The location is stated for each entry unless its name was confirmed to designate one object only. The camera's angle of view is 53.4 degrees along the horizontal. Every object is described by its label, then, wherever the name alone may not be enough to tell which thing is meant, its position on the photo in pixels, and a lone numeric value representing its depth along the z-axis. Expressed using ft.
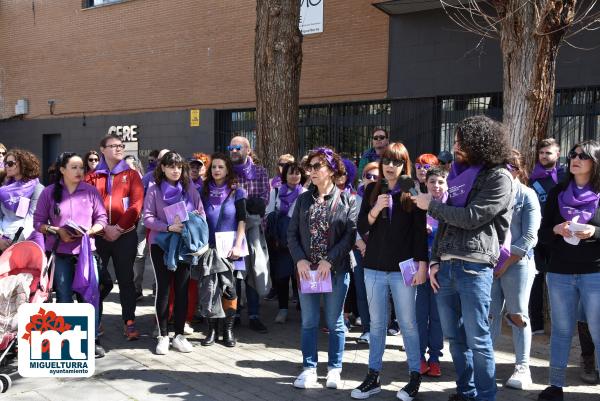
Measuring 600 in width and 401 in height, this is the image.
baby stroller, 15.46
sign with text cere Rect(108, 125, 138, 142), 54.75
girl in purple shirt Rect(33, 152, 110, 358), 18.03
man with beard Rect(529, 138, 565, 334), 20.07
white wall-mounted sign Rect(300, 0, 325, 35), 42.88
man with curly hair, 12.75
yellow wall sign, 50.26
